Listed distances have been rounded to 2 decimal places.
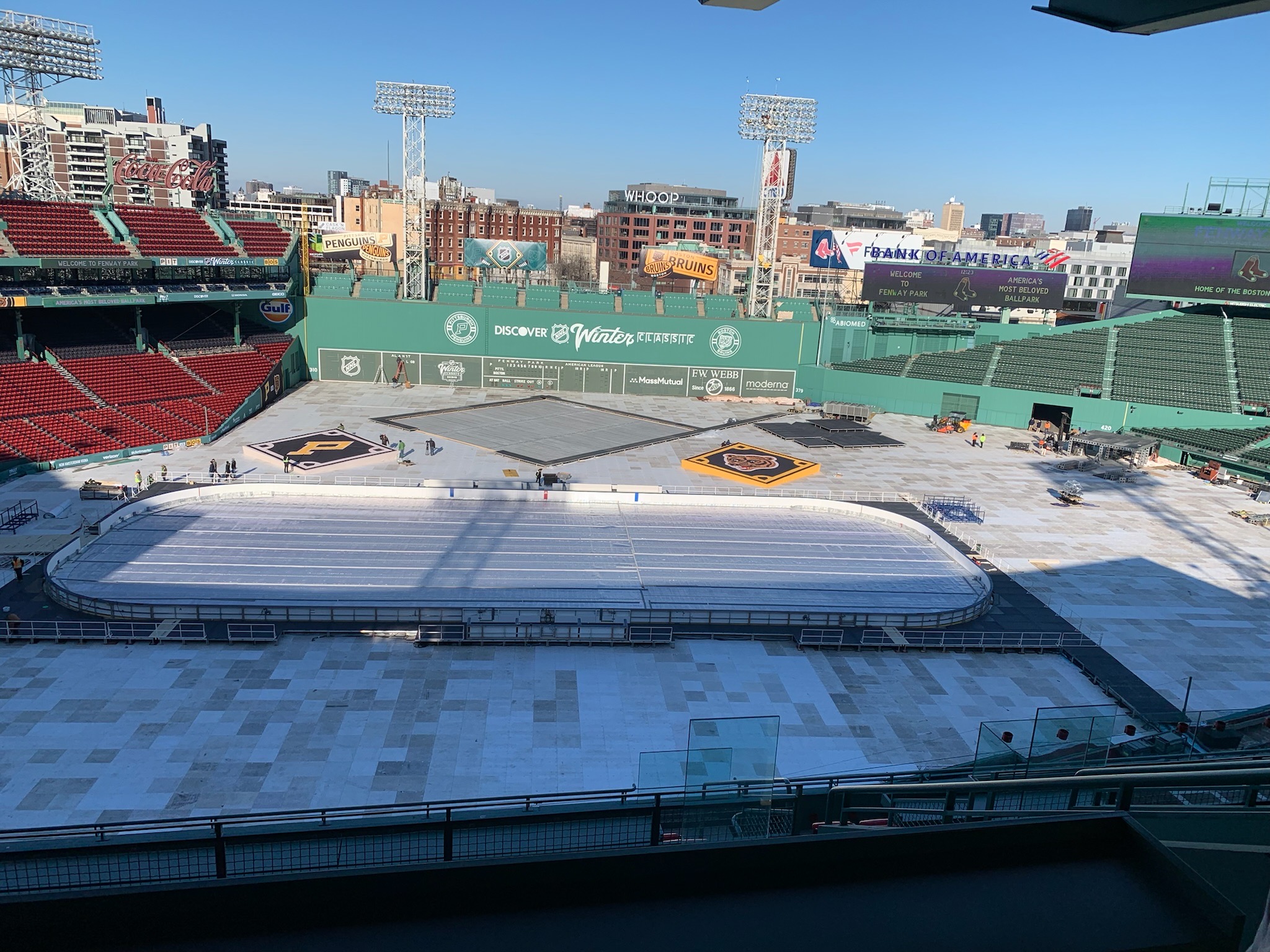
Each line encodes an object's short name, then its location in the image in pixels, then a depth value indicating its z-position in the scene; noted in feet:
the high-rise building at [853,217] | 478.59
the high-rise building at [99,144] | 399.85
